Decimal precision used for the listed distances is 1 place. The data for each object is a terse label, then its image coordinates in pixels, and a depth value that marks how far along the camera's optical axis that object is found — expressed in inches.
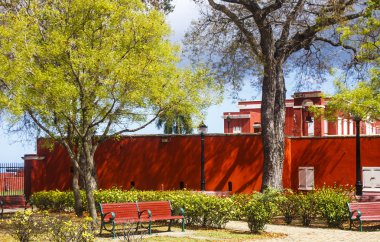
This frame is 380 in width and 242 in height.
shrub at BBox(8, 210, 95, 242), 373.4
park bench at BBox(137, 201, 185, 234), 663.0
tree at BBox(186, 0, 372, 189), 941.2
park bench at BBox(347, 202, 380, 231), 690.3
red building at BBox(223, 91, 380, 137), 1339.8
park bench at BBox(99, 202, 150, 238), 620.4
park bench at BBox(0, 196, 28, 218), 1015.0
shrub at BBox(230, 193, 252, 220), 689.0
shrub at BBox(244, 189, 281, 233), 649.6
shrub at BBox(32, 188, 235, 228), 693.3
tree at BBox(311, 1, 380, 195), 864.9
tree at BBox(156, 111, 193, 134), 833.0
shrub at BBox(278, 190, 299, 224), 747.4
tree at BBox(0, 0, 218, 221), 657.6
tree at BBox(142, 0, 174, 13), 993.5
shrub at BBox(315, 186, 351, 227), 711.7
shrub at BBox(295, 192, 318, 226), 732.0
